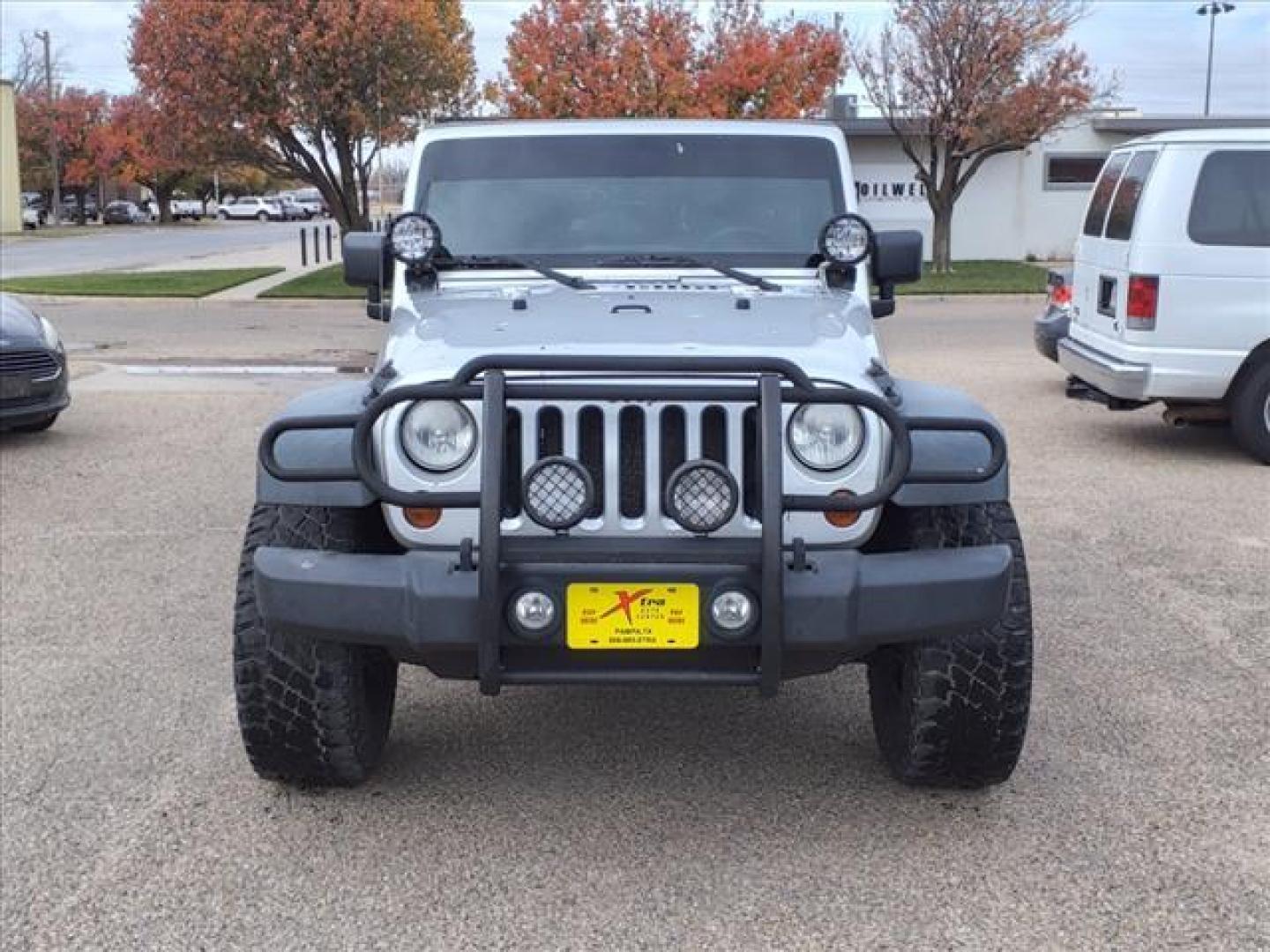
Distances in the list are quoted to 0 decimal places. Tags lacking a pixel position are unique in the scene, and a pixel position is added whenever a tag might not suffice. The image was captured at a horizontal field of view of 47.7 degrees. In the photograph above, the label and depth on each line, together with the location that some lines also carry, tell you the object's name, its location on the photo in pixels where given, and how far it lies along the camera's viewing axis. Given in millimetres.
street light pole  51469
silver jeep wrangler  3354
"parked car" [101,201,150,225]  73938
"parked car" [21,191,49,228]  68312
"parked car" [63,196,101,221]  78375
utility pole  67000
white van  8586
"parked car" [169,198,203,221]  82375
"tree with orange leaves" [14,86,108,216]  71875
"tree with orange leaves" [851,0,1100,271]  22875
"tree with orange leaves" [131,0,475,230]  22062
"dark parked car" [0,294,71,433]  9141
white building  28125
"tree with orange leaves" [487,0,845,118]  24172
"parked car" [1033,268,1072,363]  10562
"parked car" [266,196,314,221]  83625
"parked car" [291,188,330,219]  88438
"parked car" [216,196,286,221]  83312
